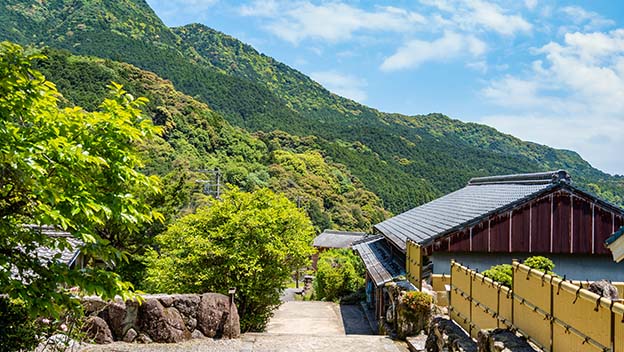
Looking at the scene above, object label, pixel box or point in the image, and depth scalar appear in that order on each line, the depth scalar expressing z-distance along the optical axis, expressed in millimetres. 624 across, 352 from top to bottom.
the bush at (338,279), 25188
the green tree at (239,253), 13742
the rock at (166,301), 10734
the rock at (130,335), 10469
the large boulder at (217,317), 10938
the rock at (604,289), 8023
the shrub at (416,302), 11242
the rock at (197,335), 10813
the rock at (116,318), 10516
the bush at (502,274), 9008
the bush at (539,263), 9758
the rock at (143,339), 10492
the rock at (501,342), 6801
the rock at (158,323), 10547
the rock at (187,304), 10812
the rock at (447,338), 8453
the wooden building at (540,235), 14273
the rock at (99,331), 10234
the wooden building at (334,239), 47844
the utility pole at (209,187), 44625
